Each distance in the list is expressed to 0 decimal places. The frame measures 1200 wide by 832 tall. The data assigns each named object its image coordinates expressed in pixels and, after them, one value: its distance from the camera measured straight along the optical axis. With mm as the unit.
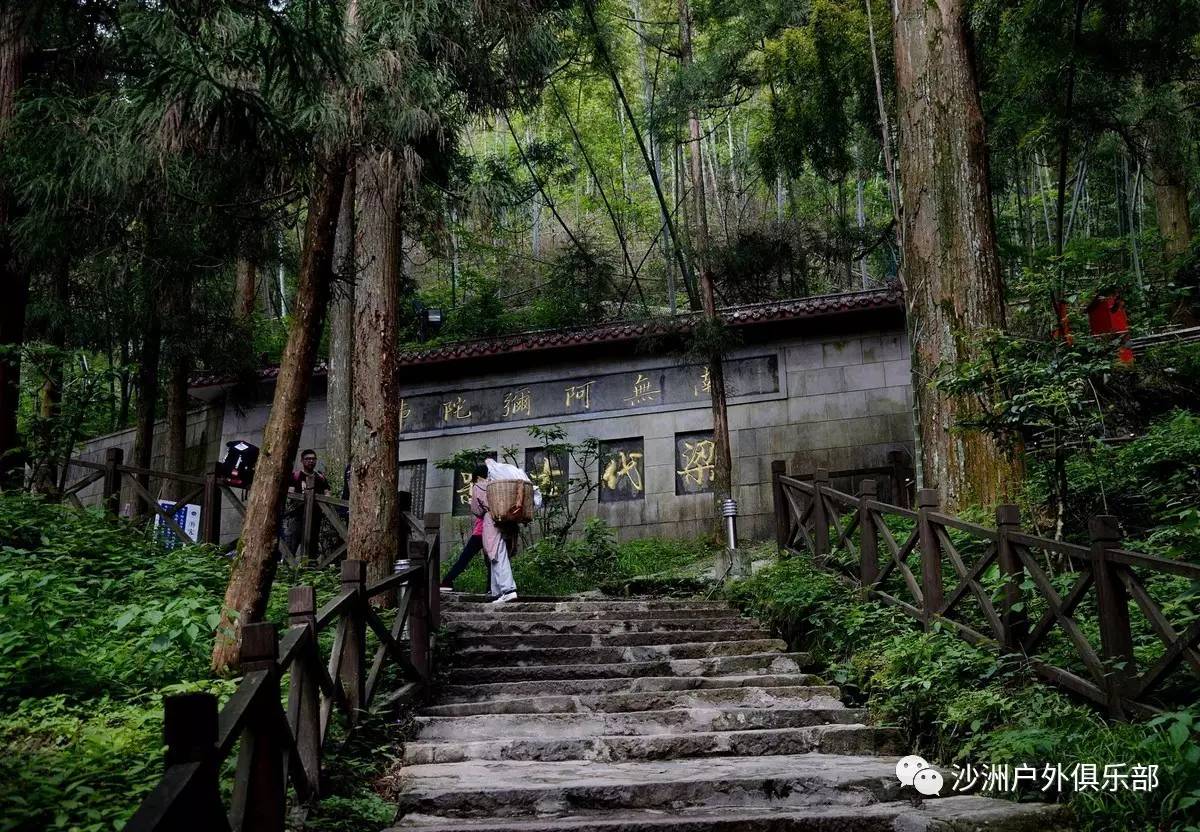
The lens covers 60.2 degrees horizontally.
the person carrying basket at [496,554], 9820
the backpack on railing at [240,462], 12398
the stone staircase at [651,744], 4438
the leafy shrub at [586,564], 12266
